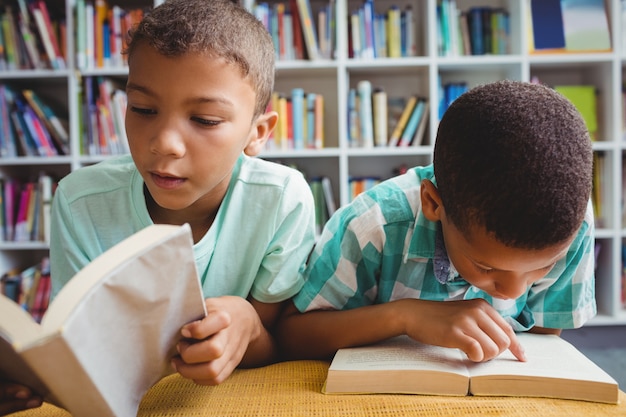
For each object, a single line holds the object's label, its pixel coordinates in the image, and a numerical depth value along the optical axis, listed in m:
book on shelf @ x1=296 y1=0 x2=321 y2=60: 2.56
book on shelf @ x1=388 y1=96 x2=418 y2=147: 2.67
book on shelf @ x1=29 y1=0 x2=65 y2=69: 2.53
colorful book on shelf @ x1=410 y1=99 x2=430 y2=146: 2.68
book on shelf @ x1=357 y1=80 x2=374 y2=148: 2.63
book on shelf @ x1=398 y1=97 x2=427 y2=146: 2.67
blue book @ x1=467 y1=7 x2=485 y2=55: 2.67
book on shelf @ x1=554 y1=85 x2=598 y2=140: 2.68
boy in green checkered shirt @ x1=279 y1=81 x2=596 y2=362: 0.58
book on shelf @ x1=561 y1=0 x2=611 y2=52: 2.61
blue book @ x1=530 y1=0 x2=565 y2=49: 2.64
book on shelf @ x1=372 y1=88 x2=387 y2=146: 2.65
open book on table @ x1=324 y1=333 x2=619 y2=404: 0.59
